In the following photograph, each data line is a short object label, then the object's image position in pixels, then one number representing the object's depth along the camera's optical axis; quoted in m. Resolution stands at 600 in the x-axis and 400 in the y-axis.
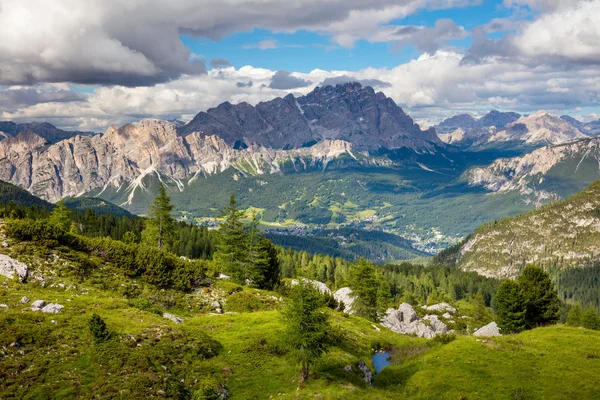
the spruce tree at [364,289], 86.81
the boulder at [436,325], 116.29
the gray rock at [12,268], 47.41
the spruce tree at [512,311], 83.31
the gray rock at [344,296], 113.86
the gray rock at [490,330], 92.38
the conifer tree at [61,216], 102.26
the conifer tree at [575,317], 119.59
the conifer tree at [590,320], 110.69
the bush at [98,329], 36.12
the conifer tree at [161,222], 90.81
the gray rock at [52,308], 40.34
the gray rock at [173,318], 49.24
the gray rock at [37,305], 40.49
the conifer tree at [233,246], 81.25
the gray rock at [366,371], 47.47
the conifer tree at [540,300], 86.06
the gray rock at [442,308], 142.25
